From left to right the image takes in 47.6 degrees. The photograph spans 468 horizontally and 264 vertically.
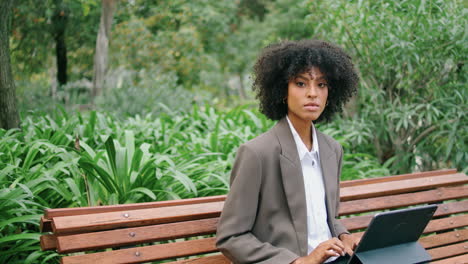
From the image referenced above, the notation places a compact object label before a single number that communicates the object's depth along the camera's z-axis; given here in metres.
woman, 2.12
